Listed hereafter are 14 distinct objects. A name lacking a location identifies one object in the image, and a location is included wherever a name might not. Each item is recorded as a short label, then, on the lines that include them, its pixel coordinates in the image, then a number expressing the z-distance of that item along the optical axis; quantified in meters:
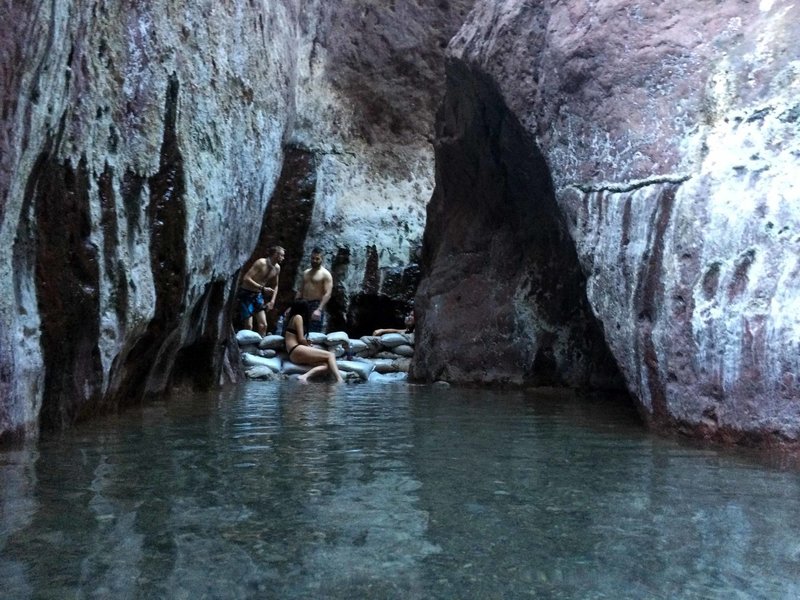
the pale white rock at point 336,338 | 10.55
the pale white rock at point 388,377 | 9.71
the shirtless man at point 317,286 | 11.08
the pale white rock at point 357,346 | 11.08
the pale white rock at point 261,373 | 9.51
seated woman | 9.52
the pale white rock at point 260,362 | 9.84
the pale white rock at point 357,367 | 9.59
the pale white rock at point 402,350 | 11.59
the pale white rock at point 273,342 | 10.32
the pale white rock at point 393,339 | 11.62
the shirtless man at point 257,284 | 10.69
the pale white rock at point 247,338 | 10.40
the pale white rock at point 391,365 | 10.65
